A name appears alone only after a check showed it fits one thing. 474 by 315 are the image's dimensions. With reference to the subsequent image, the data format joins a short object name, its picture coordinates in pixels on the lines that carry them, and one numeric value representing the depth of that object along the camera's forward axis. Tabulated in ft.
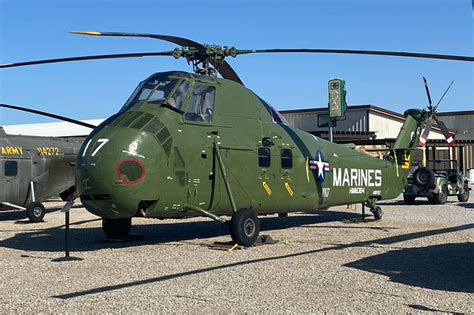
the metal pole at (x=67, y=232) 34.81
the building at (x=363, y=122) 162.50
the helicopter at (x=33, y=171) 61.93
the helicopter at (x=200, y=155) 35.50
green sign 94.17
